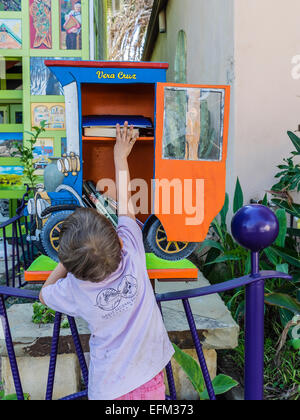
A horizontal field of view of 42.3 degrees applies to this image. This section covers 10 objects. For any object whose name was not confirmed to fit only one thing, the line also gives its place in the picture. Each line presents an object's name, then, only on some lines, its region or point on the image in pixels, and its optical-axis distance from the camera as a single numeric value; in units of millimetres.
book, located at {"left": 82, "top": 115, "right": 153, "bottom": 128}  1737
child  1226
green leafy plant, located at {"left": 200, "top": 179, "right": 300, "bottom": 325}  1990
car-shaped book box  1584
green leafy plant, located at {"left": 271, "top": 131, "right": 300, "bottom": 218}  2492
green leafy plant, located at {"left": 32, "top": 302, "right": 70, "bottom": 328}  2197
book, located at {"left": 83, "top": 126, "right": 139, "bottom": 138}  1719
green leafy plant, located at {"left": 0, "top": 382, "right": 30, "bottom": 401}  1570
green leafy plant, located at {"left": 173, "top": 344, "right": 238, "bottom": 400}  1361
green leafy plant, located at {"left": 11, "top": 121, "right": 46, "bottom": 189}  3545
